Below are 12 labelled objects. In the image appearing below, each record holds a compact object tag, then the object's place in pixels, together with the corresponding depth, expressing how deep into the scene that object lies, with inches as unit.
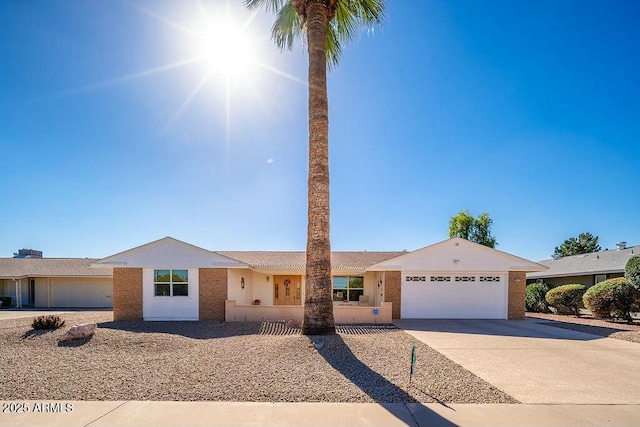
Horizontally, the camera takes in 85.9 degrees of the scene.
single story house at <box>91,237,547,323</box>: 590.6
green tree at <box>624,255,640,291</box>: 556.2
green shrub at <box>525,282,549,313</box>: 821.5
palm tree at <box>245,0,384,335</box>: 394.9
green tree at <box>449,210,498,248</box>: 1219.2
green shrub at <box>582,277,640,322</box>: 587.2
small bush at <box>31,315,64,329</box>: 440.5
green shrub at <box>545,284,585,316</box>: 717.3
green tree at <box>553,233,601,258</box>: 1980.8
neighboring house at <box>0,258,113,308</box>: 911.7
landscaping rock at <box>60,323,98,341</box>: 373.1
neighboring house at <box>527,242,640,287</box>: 752.3
